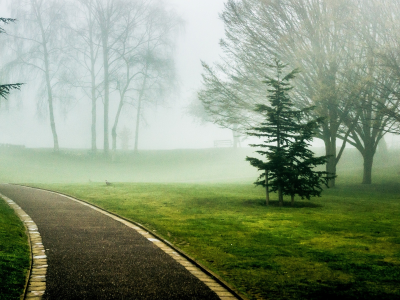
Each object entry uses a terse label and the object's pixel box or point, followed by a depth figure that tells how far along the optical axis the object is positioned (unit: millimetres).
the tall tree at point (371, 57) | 19859
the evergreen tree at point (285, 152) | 15133
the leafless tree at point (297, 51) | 21109
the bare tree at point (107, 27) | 40062
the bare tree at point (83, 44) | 40688
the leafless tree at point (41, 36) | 39812
